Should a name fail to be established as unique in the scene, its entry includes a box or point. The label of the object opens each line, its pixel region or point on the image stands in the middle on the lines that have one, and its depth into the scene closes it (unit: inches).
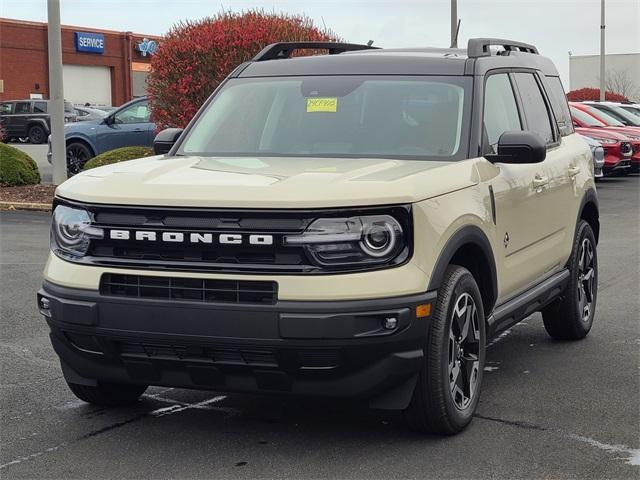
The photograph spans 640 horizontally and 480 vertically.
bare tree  2652.6
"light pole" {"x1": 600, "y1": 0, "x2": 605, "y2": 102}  1549.0
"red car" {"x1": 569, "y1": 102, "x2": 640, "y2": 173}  919.7
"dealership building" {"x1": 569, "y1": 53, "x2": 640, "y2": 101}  2716.5
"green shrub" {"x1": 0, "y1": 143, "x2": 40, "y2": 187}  768.9
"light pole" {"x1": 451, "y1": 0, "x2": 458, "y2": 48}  1040.8
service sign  2388.0
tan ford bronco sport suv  181.0
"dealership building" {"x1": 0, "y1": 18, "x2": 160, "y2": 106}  2255.2
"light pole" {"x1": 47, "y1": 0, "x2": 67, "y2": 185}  705.0
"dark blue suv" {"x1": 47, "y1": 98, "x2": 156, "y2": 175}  825.5
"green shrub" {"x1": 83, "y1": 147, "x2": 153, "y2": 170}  722.6
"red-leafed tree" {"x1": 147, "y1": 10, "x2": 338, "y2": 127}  700.7
